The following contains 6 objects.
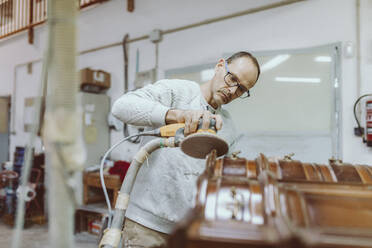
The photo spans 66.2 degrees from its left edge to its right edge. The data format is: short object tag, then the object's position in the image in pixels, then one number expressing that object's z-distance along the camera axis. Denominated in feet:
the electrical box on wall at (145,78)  13.38
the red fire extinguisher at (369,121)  8.32
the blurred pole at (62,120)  1.51
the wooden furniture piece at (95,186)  12.14
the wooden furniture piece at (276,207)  1.69
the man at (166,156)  4.56
